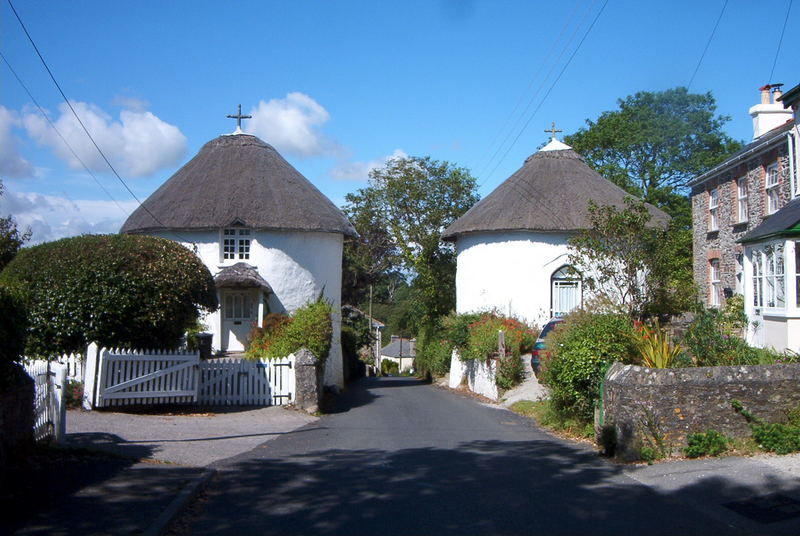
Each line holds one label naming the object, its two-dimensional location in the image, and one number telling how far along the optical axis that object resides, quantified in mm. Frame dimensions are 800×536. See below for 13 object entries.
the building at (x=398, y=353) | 80625
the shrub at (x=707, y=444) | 9391
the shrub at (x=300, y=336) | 18156
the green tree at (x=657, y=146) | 45125
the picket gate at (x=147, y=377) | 14211
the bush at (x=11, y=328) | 8000
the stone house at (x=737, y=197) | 20250
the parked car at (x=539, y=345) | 19181
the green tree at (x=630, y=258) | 17062
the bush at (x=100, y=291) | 14328
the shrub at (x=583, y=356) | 11648
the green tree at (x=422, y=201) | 38062
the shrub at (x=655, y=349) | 10539
